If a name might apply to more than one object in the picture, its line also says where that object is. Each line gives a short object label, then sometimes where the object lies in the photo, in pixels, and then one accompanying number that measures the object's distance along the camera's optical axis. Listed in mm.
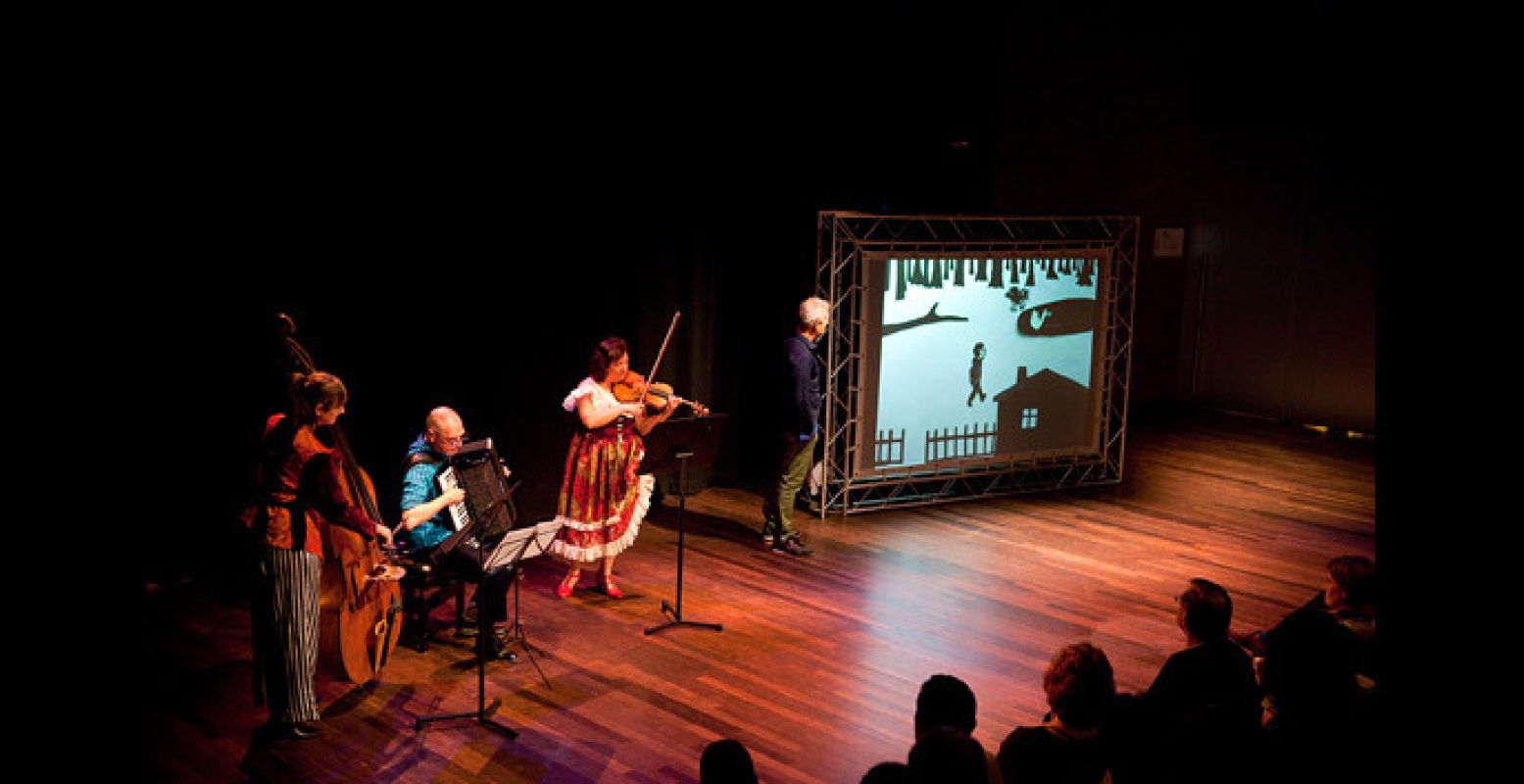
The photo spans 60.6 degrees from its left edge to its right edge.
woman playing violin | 6250
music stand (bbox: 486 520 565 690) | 4879
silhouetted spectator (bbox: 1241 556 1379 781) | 3539
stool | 5867
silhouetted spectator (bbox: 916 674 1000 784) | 3414
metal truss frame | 8148
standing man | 7391
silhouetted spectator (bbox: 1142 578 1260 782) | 3396
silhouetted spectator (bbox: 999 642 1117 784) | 3533
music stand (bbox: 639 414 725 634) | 5966
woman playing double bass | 4617
